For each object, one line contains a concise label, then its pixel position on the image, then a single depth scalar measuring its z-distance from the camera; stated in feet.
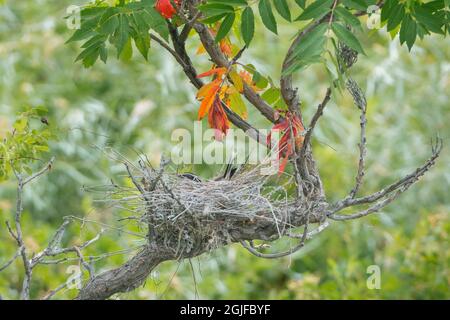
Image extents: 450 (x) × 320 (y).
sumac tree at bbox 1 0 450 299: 8.63
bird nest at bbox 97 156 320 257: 8.71
